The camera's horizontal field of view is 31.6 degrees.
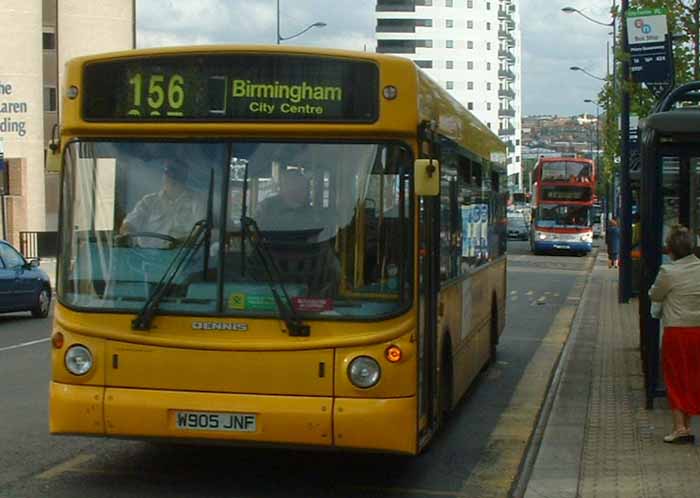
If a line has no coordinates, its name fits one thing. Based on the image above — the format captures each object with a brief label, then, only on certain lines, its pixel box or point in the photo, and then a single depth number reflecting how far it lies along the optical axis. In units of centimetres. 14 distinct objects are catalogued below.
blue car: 2119
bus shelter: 1074
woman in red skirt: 944
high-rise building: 13750
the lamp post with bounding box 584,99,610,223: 8986
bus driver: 771
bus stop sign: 1752
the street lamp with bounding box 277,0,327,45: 4200
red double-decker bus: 5516
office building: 4656
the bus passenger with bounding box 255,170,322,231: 766
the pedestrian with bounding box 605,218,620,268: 4334
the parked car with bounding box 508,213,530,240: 8062
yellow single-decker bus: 752
